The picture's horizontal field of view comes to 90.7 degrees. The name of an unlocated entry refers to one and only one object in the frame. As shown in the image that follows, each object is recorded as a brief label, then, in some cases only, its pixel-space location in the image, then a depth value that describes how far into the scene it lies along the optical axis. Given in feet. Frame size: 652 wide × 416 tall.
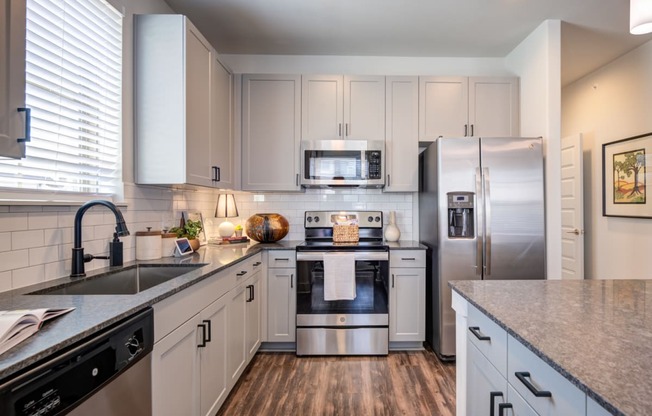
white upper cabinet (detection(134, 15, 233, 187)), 6.52
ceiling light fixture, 4.06
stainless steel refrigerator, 8.32
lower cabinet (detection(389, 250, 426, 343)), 8.89
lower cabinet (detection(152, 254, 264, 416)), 4.14
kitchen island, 2.03
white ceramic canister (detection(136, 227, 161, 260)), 6.48
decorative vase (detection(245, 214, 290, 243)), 9.83
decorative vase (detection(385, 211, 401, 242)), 10.11
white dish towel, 8.56
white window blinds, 4.41
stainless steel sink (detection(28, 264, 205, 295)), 4.88
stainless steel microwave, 9.50
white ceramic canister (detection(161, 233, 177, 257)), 6.90
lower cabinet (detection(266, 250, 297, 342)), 8.88
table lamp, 9.83
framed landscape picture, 9.77
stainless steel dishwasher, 2.22
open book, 2.48
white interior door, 11.71
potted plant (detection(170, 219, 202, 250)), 7.59
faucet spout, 4.75
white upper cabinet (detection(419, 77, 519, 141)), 9.86
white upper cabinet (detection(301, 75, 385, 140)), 9.80
